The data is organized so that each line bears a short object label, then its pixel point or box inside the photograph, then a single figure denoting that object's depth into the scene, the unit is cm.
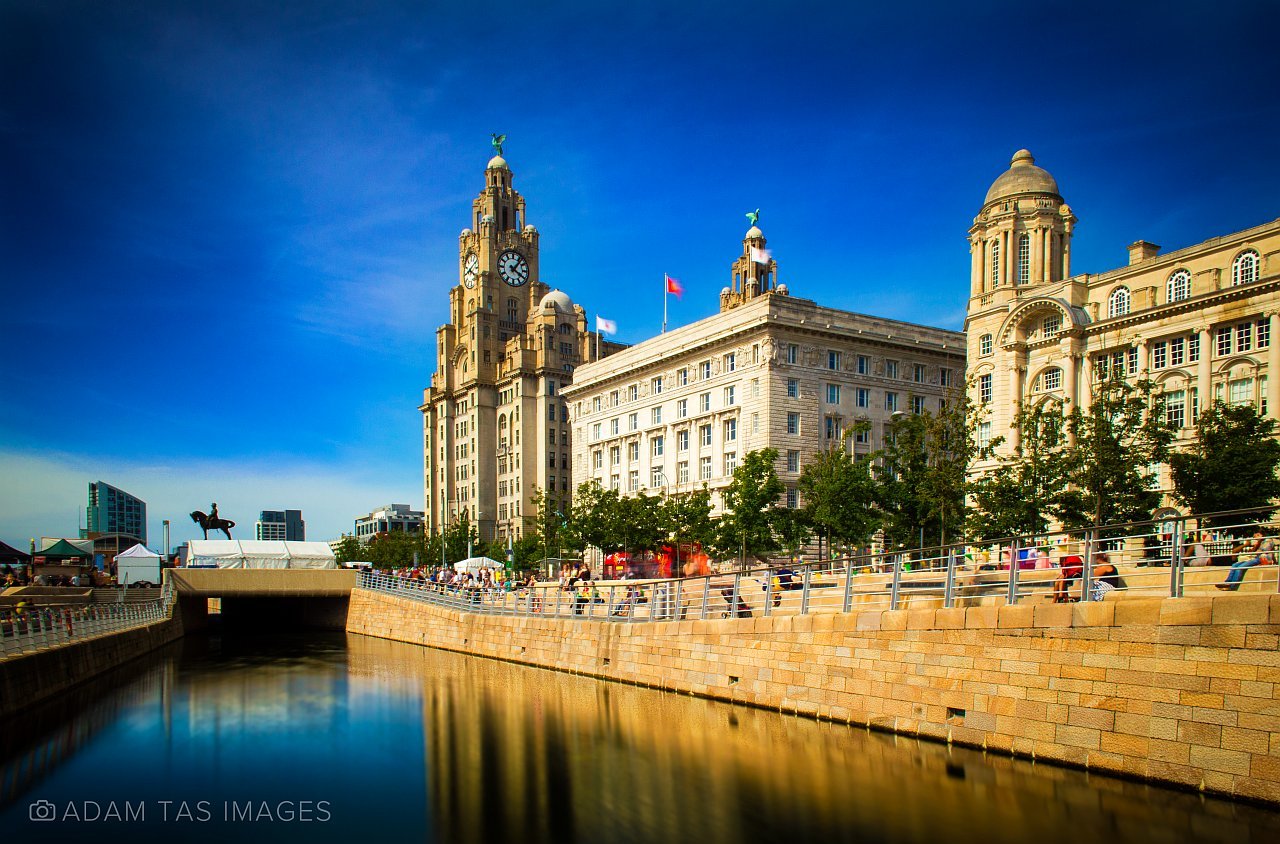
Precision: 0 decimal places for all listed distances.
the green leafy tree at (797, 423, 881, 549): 5447
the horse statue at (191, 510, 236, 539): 8681
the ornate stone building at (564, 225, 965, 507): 8050
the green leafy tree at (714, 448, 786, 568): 6278
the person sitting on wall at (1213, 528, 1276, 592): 1593
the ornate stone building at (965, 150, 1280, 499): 5725
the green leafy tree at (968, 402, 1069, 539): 4350
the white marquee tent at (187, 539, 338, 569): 6381
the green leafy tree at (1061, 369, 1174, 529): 4172
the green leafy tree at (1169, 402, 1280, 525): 4225
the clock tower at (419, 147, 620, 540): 12719
